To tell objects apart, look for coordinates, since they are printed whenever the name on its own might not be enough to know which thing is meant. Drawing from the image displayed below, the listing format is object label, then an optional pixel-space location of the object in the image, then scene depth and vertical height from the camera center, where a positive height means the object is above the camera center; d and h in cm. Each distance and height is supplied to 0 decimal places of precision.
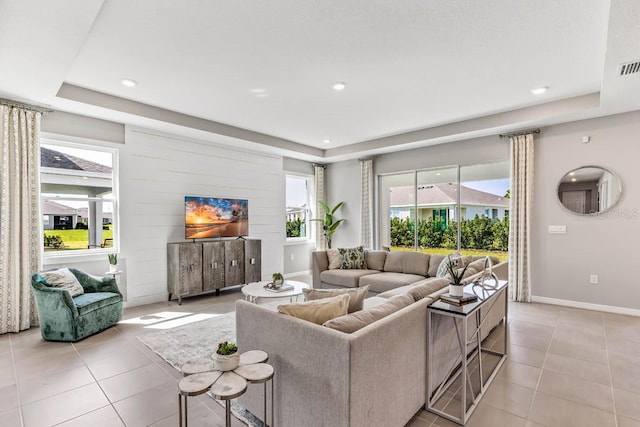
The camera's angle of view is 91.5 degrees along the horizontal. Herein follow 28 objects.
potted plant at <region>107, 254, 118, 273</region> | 434 -71
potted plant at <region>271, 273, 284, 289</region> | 398 -89
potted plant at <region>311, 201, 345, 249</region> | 739 -26
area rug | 304 -140
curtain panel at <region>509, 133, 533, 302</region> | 491 -10
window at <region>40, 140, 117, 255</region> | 422 +22
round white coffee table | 370 -99
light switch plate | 472 -30
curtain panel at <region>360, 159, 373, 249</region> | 698 +15
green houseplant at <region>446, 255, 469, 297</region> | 227 -55
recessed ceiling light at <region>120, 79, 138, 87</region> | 356 +151
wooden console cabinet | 492 -91
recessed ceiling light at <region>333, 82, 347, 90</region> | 368 +150
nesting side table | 142 -82
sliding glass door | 552 +2
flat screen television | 526 -10
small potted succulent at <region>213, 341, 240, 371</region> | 160 -76
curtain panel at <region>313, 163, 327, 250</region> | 765 +35
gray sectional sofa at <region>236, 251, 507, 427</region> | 152 -84
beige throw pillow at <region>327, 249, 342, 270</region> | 543 -84
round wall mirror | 437 +28
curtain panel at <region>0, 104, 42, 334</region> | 366 -3
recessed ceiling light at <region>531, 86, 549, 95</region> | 385 +151
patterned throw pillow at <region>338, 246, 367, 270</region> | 538 -83
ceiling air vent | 295 +137
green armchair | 335 -111
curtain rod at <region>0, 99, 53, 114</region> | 369 +131
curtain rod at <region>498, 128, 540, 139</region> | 487 +124
